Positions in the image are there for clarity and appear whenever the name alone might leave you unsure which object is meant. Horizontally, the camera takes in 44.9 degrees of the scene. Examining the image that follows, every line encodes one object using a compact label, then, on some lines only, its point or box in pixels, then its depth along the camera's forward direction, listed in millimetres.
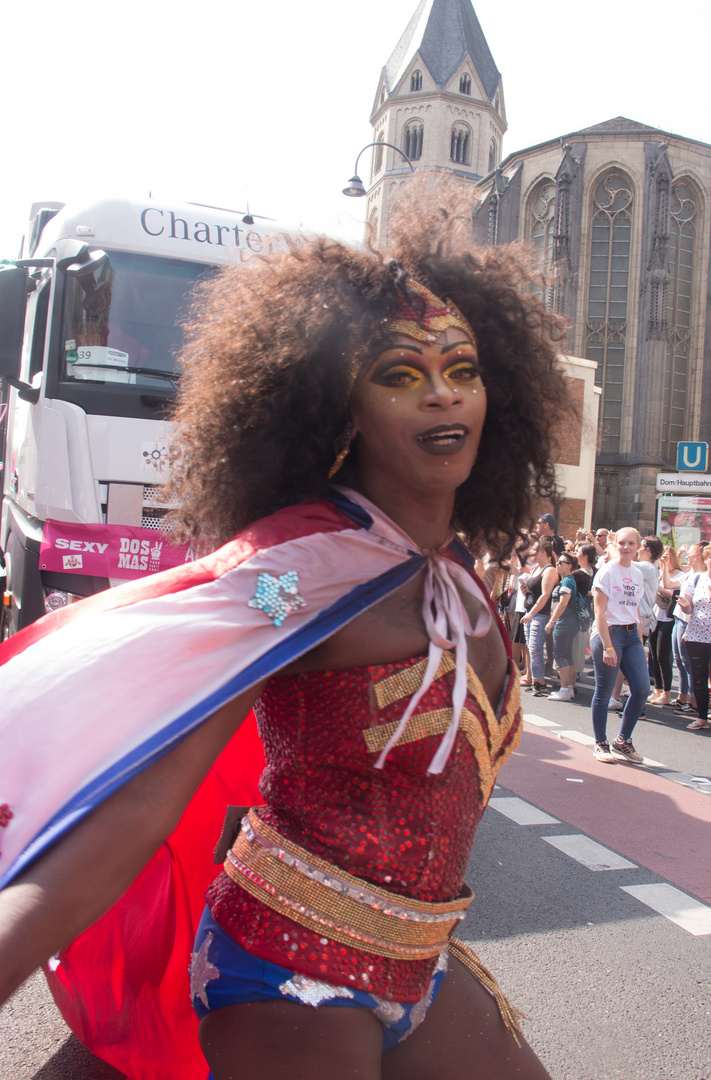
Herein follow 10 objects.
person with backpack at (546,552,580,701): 9258
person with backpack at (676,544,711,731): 8516
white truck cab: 5051
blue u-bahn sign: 16984
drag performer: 1073
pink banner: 4965
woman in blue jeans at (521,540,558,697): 9391
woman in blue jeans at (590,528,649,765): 6578
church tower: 66750
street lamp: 16000
